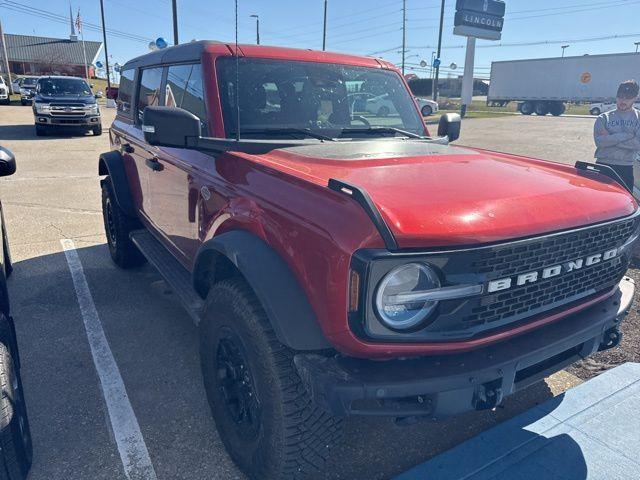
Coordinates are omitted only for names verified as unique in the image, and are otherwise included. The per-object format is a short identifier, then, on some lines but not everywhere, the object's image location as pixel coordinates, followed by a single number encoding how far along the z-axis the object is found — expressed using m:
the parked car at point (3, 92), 28.43
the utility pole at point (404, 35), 42.73
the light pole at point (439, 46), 33.09
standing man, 5.60
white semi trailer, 35.59
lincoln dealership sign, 33.84
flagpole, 56.09
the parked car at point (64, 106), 15.39
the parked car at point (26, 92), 28.86
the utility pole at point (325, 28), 37.10
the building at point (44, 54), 61.84
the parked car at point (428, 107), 28.12
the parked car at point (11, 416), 2.04
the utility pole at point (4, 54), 33.84
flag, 55.88
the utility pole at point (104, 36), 33.17
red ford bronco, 1.78
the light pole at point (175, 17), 16.48
